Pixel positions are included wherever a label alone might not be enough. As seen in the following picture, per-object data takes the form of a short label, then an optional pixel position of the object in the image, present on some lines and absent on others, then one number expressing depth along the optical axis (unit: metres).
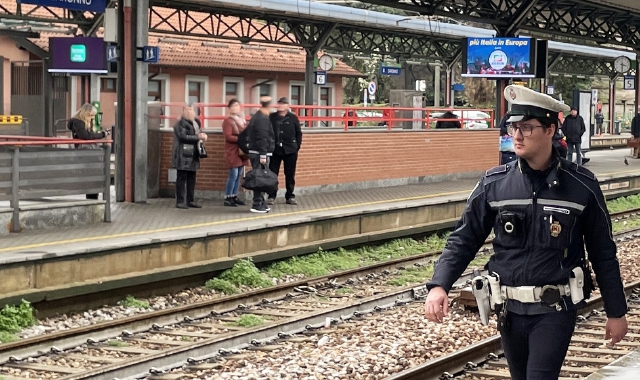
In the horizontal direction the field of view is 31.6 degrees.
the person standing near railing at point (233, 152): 16.55
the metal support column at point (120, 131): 16.69
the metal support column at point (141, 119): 16.72
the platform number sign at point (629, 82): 45.75
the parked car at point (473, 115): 37.56
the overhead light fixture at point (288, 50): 44.32
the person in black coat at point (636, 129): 34.50
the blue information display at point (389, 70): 45.91
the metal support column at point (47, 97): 31.95
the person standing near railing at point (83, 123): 16.61
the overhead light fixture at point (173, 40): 38.47
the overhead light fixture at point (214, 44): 40.59
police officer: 4.55
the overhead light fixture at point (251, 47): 41.91
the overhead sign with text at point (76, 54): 21.16
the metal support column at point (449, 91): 48.17
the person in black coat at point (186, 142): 15.77
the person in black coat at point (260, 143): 15.96
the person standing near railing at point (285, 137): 17.11
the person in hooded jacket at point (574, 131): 25.19
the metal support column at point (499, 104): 26.78
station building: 33.69
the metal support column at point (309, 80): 36.72
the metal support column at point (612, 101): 60.01
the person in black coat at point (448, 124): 25.75
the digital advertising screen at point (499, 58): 25.00
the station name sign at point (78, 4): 15.10
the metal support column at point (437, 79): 53.10
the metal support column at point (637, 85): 38.47
